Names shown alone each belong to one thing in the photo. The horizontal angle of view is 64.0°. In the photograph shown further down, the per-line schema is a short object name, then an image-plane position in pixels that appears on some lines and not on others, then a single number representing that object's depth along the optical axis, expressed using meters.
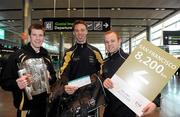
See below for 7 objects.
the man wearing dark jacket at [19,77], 1.54
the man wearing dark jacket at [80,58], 1.68
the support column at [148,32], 13.04
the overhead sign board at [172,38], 10.11
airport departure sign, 5.96
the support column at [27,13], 5.68
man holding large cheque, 1.54
